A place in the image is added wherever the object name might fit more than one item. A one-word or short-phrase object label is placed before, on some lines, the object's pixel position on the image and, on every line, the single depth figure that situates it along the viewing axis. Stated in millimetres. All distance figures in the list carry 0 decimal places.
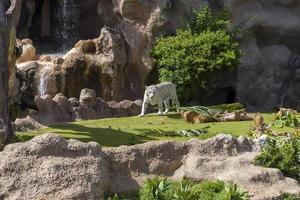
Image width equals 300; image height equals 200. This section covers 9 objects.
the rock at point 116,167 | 11625
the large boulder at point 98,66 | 30672
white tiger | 24484
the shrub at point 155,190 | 11891
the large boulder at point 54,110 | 23555
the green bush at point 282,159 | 14203
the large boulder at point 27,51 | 31031
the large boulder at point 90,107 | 24828
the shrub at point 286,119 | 21359
